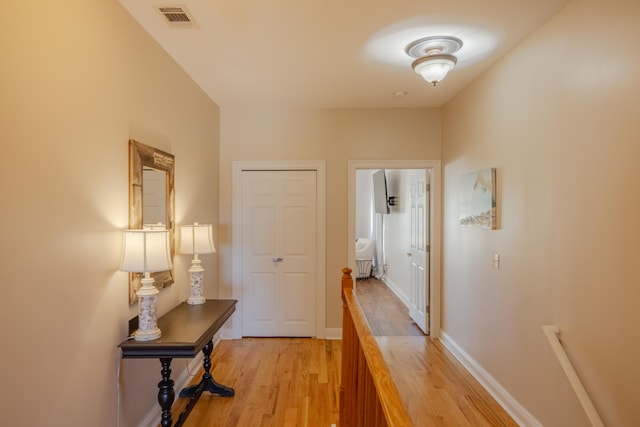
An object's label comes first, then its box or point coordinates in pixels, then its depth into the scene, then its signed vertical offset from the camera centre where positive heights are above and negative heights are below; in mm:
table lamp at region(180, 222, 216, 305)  2926 -265
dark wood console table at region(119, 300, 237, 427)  2033 -768
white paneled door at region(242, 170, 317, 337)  4312 -529
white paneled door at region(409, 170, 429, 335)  4387 -456
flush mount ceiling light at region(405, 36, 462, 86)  2566 +1229
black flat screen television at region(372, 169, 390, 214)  7180 +473
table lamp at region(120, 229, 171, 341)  1928 -262
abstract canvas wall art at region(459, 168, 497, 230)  2957 +136
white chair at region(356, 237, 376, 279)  7902 -959
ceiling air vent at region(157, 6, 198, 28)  2168 +1272
